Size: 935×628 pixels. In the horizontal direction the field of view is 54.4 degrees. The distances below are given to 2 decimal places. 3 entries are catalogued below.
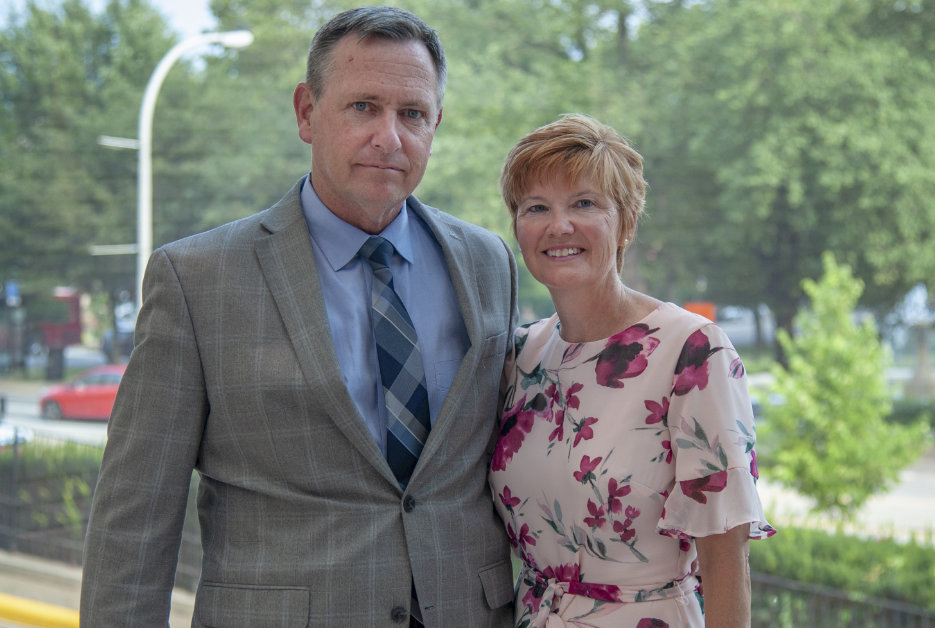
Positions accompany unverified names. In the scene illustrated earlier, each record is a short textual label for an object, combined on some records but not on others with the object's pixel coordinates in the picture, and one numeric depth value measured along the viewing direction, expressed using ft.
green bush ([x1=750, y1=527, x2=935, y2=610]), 13.78
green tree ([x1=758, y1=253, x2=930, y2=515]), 24.14
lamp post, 17.74
